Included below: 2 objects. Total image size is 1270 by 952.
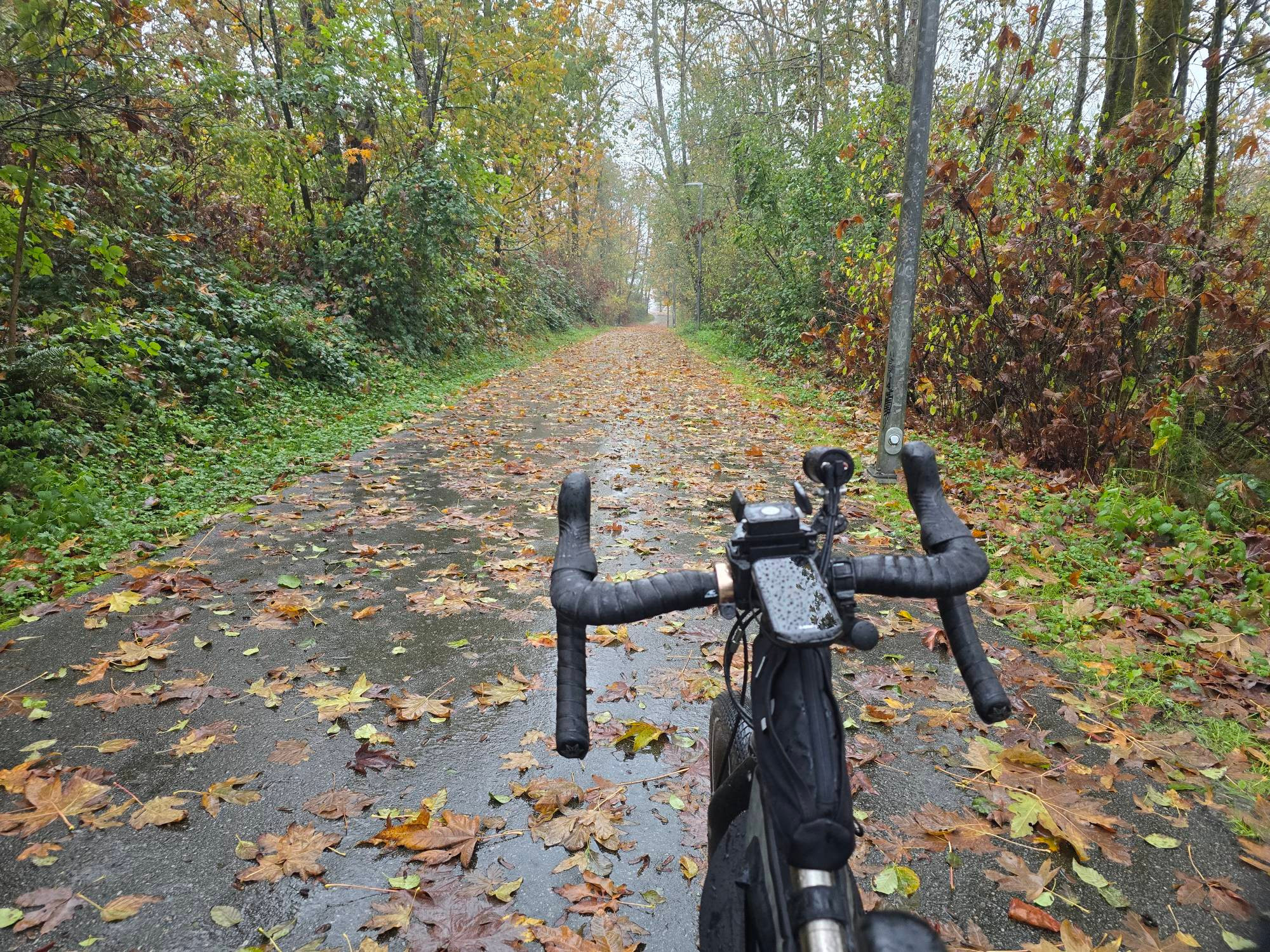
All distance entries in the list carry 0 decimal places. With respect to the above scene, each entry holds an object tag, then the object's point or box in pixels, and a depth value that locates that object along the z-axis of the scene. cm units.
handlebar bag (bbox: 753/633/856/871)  96
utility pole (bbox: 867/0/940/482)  613
